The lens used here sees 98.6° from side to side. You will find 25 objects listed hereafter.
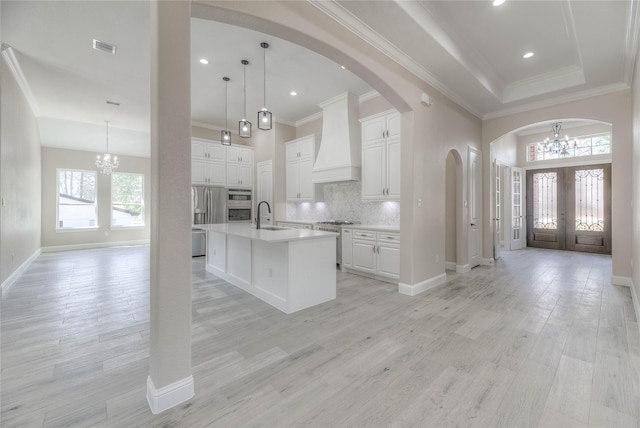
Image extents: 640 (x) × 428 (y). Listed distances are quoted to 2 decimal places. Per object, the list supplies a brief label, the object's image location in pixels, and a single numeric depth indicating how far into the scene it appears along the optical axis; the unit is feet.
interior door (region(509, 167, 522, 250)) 25.54
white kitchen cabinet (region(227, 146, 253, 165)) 23.30
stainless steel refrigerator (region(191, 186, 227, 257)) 21.75
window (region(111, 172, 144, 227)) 28.43
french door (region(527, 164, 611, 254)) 22.61
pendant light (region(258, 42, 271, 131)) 11.96
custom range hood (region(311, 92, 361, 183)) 16.96
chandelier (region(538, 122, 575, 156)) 21.77
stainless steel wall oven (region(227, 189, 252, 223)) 23.36
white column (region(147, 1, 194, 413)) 5.35
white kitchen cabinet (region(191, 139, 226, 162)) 21.33
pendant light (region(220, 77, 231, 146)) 14.98
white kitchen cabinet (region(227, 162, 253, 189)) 23.30
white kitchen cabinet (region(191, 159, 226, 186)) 21.42
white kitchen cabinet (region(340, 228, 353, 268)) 16.20
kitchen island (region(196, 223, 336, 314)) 10.39
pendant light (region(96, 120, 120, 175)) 23.08
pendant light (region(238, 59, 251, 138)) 13.10
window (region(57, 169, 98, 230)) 25.67
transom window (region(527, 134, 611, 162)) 22.71
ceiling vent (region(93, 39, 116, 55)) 11.31
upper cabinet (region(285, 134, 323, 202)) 20.31
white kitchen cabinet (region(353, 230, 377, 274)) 14.98
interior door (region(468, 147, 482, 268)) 17.20
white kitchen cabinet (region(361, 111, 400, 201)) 15.01
